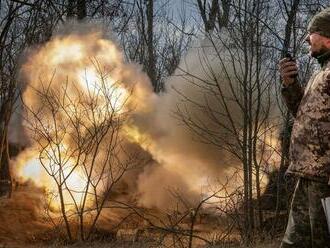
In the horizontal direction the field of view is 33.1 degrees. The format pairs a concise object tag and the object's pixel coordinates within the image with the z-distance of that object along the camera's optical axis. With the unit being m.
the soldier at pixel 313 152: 4.01
